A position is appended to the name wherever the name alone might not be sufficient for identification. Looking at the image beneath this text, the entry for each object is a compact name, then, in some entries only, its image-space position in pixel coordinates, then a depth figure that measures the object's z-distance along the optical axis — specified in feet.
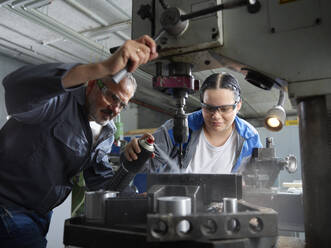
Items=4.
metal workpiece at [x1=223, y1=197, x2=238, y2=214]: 1.75
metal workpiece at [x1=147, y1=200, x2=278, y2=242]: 1.48
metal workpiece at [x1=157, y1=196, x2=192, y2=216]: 1.58
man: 3.08
